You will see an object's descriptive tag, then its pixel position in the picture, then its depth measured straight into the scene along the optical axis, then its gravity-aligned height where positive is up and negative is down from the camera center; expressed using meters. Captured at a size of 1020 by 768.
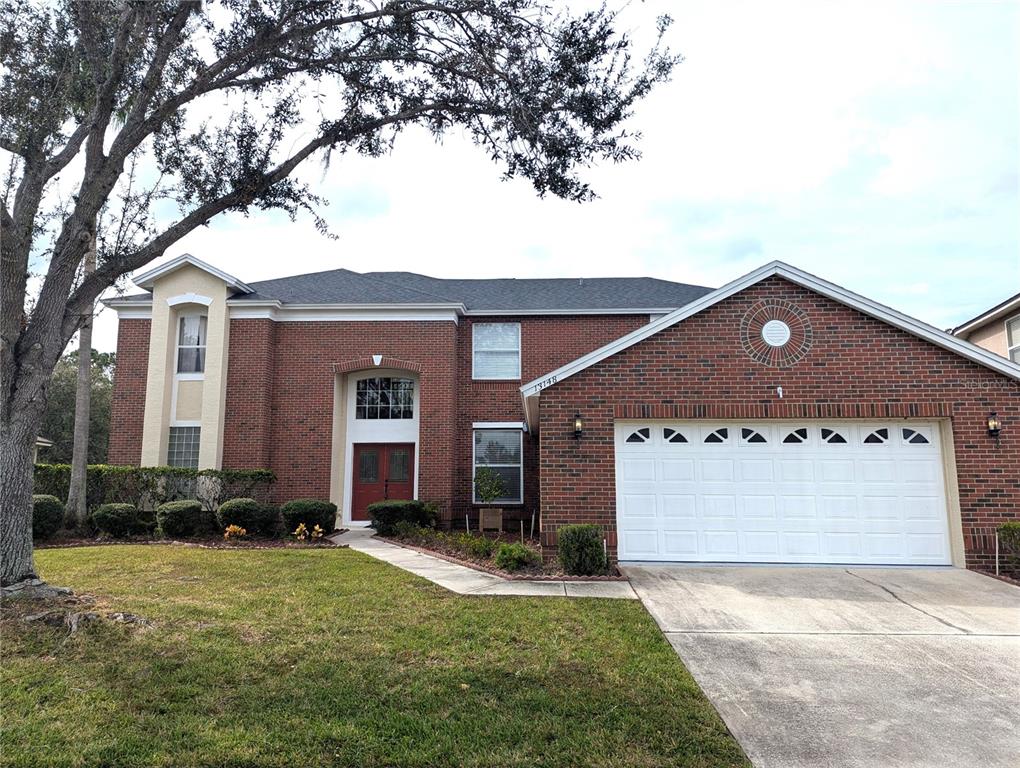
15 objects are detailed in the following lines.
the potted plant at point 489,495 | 15.64 -0.83
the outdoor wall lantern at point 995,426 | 9.57 +0.55
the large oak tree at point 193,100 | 7.11 +4.67
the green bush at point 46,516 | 12.52 -1.09
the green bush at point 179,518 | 13.06 -1.18
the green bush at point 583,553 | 8.88 -1.31
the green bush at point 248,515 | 13.30 -1.14
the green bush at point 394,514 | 14.29 -1.21
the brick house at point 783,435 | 9.73 +0.43
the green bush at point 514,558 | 9.34 -1.46
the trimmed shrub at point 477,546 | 10.70 -1.52
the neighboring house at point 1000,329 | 14.21 +3.25
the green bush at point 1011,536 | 8.98 -1.10
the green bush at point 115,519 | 13.01 -1.19
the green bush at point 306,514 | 13.41 -1.12
